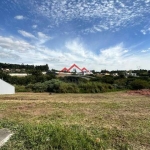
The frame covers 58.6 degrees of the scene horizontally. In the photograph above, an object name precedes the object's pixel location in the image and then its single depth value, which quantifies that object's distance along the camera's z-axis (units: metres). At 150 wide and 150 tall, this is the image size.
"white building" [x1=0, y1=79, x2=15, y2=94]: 11.70
